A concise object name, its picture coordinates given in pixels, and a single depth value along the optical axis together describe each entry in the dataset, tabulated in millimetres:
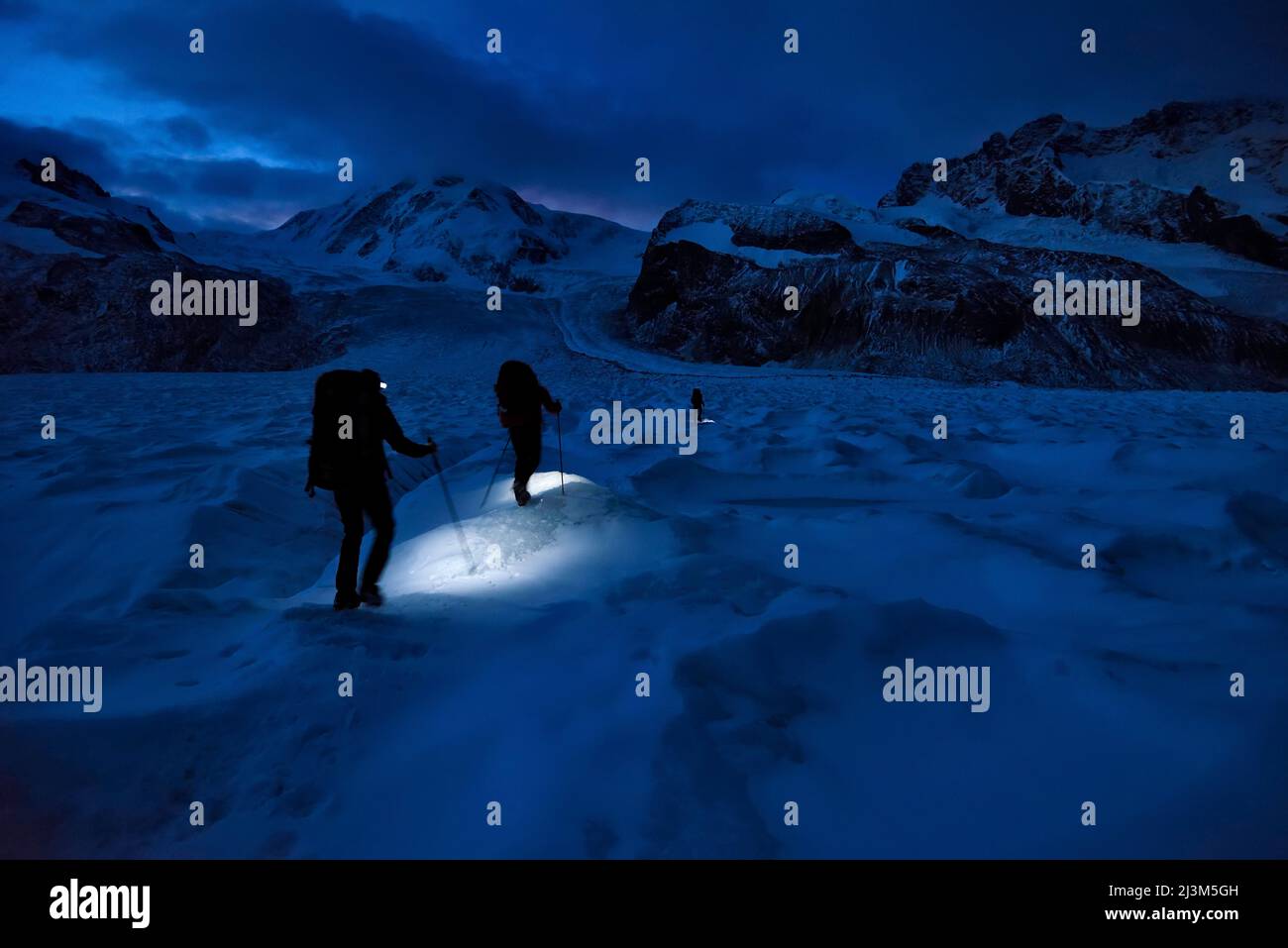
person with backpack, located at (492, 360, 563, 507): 6207
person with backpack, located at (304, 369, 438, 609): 4191
